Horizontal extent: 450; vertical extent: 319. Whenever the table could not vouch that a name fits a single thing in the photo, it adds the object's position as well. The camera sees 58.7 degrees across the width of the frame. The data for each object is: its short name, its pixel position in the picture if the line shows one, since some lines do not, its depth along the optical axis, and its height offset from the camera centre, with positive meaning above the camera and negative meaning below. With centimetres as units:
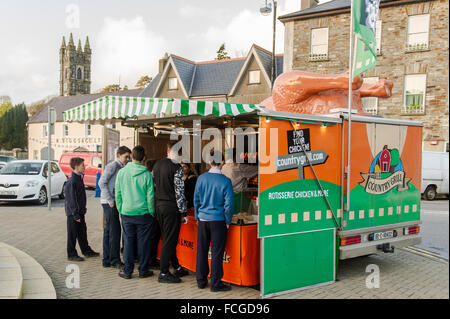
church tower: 7938 +1371
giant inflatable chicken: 696 +89
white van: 1839 -133
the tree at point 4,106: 8106 +631
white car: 1372 -159
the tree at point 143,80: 5656 +821
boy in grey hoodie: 639 -117
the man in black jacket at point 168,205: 565 -95
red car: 2081 -154
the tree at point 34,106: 8038 +631
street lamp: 2023 +657
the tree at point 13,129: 6366 +120
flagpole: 581 +3
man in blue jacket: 528 -104
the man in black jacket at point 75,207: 672 -118
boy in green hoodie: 575 -97
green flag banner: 581 +154
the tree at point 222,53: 4619 +996
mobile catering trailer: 516 -80
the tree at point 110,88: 6288 +806
